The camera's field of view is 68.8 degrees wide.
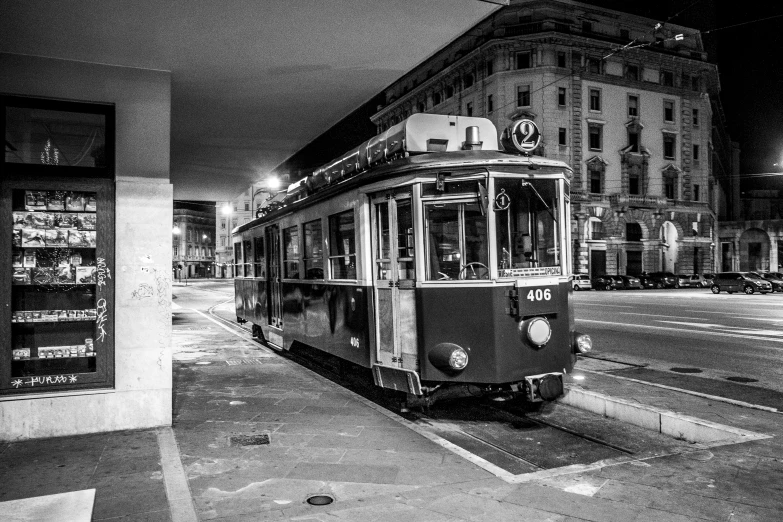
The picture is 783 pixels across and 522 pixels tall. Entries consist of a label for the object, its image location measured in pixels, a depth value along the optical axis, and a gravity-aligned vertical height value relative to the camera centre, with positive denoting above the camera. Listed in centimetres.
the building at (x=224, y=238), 8889 +615
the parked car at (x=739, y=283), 3816 -122
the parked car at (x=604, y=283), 4472 -123
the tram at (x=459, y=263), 626 +8
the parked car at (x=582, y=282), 4409 -111
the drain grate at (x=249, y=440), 578 -171
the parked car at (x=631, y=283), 4522 -128
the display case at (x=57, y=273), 594 +4
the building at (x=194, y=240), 9862 +620
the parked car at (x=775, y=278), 4018 -103
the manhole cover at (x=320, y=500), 429 -173
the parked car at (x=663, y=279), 4657 -105
